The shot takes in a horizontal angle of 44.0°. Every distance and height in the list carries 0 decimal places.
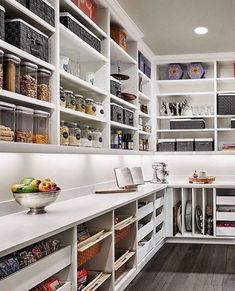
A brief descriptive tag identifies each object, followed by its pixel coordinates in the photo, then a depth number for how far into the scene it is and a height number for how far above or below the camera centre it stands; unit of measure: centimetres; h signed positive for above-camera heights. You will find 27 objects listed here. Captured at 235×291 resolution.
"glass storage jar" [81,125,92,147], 247 +12
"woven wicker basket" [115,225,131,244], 237 -70
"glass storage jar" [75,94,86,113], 240 +40
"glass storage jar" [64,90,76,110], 225 +40
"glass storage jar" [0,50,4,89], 160 +45
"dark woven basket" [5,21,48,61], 170 +69
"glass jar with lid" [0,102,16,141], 160 +17
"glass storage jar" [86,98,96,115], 253 +39
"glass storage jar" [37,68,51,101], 191 +44
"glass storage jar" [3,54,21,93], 164 +46
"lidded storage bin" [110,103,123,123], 290 +40
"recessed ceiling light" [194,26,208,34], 326 +137
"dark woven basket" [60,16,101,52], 220 +97
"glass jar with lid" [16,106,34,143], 173 +16
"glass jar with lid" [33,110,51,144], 188 +16
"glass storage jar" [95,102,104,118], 264 +38
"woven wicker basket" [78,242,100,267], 182 -68
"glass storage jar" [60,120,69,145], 214 +13
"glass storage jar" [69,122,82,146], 229 +13
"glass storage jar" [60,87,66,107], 213 +39
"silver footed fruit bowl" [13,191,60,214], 183 -31
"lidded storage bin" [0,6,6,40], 159 +71
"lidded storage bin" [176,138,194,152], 416 +8
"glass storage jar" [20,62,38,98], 176 +45
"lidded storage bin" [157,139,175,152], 422 +8
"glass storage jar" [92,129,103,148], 263 +11
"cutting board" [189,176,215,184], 387 -40
